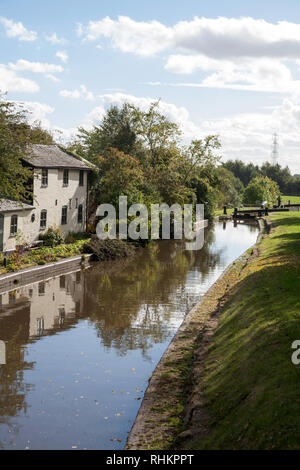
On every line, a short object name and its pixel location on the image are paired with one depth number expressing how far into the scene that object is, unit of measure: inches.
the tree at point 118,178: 1623.4
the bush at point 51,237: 1386.6
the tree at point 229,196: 3729.8
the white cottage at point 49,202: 1230.1
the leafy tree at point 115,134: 2203.5
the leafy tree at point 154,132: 2212.1
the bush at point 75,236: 1480.1
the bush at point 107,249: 1349.7
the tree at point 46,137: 2293.8
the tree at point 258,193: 3806.6
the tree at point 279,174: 6432.1
